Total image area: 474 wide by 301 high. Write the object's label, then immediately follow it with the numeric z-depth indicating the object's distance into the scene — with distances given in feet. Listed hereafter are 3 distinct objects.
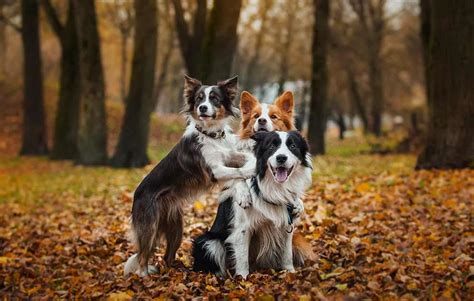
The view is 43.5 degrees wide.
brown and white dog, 21.06
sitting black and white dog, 18.84
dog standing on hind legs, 21.15
